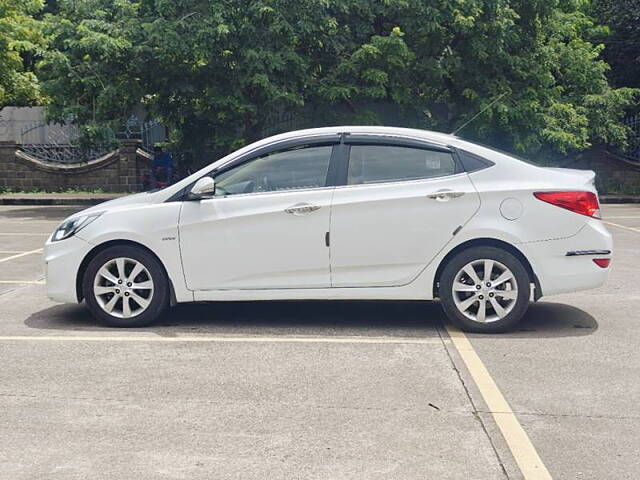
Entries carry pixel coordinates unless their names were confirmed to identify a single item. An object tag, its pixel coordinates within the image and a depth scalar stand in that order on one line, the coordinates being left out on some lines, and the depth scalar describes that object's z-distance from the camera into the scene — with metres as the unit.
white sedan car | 6.93
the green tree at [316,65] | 20.31
